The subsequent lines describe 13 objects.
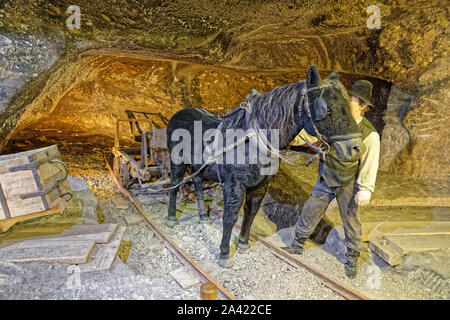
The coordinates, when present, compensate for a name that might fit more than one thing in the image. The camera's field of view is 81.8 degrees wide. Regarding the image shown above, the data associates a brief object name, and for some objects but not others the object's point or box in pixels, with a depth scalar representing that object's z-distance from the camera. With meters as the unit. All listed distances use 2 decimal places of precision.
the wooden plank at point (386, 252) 3.44
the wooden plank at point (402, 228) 3.84
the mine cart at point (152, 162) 5.28
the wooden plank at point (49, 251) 3.14
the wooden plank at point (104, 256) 3.13
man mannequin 2.98
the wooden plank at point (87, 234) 3.62
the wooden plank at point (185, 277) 3.07
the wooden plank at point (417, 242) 3.52
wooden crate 2.97
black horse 2.39
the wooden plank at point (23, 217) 3.21
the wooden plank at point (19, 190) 2.98
